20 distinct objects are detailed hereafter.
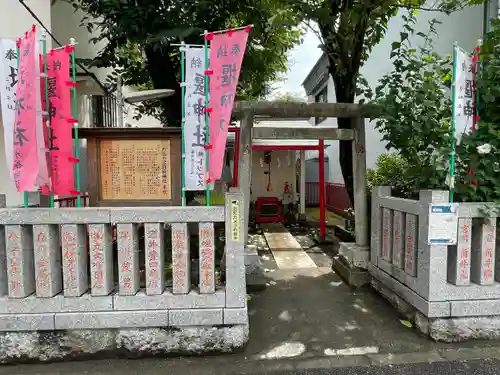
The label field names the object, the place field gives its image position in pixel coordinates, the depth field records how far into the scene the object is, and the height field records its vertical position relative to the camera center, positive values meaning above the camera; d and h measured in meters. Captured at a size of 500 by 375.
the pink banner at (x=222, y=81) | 3.40 +0.99
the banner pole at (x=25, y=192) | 3.33 -0.21
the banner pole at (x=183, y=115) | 3.49 +0.64
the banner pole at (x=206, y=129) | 3.49 +0.48
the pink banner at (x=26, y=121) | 3.20 +0.53
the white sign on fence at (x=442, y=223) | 3.75 -0.63
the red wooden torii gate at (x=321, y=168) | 8.82 +0.08
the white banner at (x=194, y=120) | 3.51 +0.58
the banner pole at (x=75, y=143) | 3.51 +0.34
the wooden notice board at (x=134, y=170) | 3.86 +0.03
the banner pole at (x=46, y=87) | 3.36 +0.92
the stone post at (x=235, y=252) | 3.56 -0.92
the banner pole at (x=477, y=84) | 3.92 +1.07
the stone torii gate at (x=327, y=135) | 5.47 +0.66
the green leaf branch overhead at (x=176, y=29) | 5.20 +2.62
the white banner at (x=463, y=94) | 3.78 +0.93
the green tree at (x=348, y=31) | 5.53 +2.65
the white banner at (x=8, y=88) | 3.33 +0.91
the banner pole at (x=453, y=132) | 3.75 +0.46
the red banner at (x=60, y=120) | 3.39 +0.57
